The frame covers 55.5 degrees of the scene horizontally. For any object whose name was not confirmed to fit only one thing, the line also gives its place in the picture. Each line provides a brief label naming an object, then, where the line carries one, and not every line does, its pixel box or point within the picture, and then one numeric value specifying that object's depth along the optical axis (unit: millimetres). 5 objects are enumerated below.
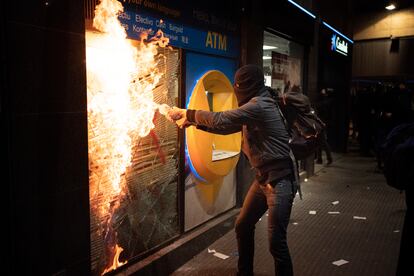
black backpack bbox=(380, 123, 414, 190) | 2633
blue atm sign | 3719
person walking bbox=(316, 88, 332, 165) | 10375
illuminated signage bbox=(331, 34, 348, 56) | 10586
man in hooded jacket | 3254
